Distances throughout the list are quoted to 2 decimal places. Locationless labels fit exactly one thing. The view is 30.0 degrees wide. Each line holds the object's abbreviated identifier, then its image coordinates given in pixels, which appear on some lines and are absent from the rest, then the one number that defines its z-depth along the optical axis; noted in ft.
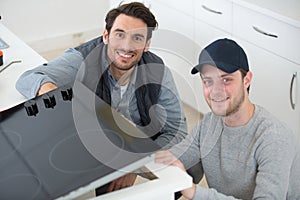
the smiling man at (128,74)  5.81
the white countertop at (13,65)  5.78
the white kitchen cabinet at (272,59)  7.69
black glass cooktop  3.99
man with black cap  5.35
